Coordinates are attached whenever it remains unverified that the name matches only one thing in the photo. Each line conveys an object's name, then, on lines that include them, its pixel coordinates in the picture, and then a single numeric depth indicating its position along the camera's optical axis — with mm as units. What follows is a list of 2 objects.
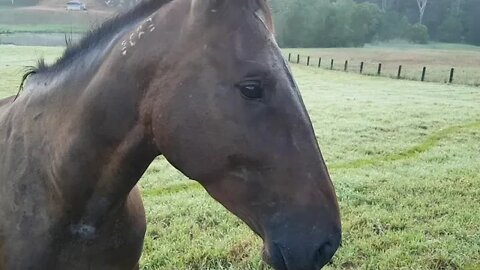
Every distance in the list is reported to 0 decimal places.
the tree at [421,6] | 53344
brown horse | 1470
